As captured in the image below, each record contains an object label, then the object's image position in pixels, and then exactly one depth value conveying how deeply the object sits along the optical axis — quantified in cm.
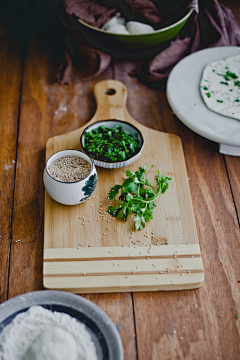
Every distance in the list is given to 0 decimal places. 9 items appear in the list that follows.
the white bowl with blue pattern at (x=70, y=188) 116
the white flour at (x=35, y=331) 91
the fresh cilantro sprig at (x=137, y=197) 122
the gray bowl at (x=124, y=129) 131
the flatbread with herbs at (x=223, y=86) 146
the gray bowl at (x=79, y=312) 93
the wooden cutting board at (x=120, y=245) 111
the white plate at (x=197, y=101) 139
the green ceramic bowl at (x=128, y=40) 160
